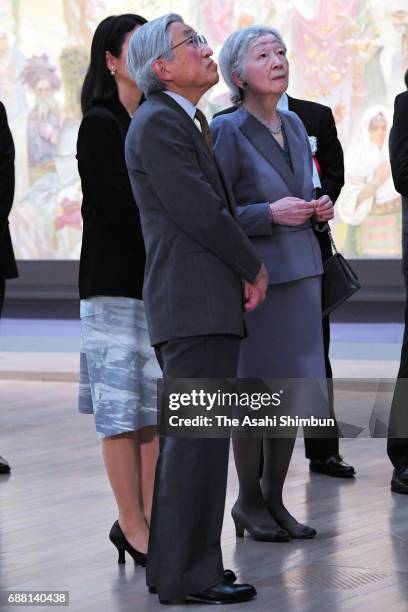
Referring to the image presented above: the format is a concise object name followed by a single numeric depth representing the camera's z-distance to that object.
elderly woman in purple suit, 10.52
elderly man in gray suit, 8.57
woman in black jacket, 9.66
